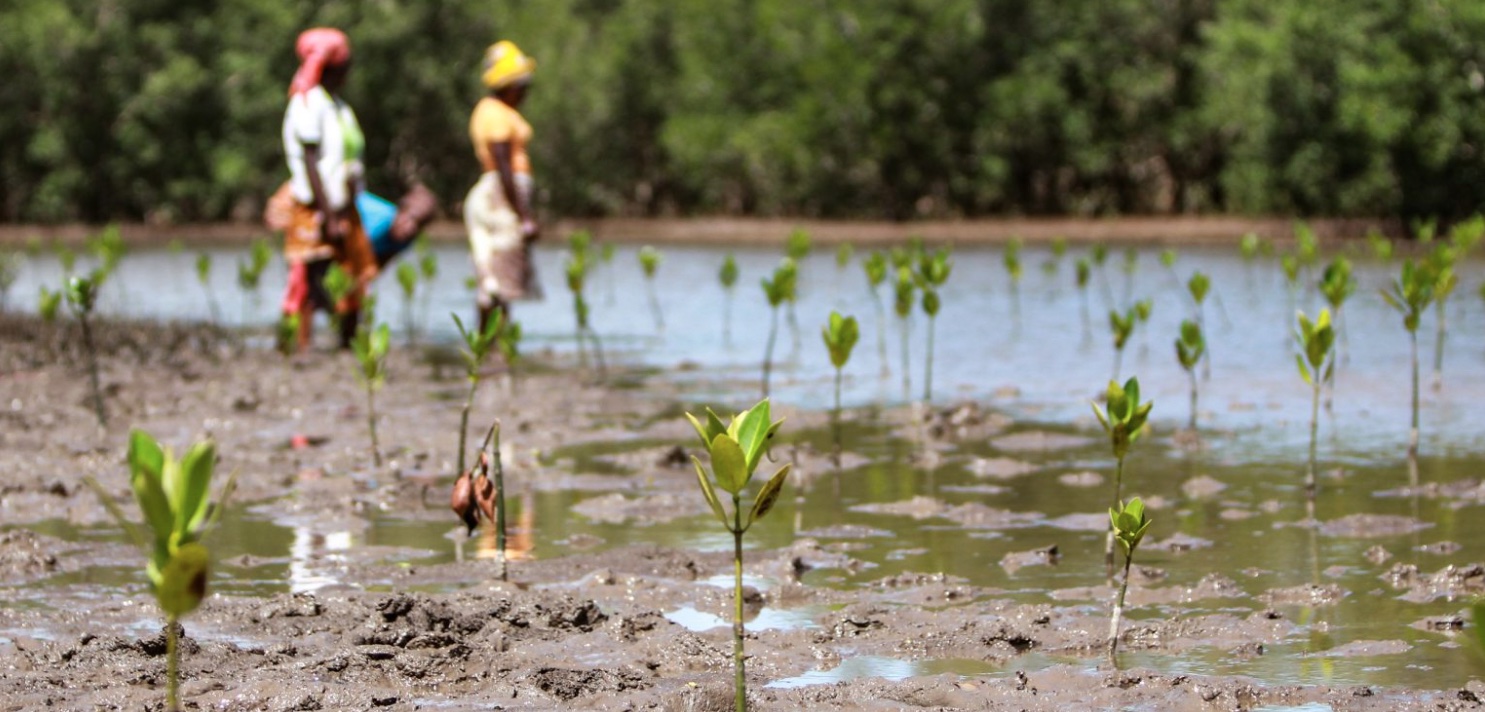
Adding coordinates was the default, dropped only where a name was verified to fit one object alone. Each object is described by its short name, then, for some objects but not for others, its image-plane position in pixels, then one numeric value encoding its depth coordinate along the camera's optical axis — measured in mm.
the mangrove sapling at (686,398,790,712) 6984
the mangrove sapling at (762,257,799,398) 18458
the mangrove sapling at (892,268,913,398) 20235
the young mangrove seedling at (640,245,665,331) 25520
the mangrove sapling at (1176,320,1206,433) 15605
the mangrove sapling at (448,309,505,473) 13415
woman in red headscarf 21701
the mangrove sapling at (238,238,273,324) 25130
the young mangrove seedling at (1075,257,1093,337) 25116
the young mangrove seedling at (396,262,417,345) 24928
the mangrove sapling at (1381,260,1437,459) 15512
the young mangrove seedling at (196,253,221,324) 27827
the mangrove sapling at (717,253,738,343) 25225
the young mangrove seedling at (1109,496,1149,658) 9237
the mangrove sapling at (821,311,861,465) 14748
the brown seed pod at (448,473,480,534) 10967
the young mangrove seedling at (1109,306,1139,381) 17336
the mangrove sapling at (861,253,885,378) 21108
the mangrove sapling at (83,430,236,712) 5889
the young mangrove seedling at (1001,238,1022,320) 25957
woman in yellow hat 21903
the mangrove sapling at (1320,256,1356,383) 17117
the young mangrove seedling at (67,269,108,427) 16244
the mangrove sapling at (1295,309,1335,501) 13329
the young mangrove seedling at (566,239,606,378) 21779
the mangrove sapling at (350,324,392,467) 15441
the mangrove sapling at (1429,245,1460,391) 17258
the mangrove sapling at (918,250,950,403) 19097
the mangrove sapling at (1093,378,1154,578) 10539
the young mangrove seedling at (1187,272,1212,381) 20048
